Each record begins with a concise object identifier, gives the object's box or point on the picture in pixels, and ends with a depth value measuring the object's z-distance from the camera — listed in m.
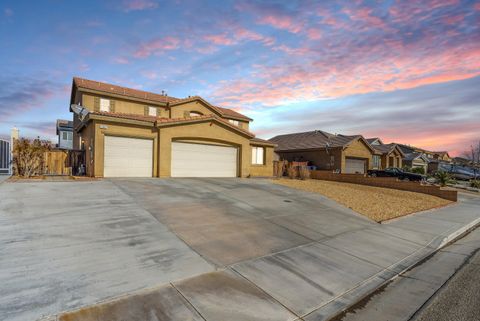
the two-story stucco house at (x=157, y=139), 14.84
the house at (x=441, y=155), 70.27
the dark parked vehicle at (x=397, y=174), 23.49
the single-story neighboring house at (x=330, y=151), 29.97
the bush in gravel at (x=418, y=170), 36.28
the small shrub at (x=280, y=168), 25.12
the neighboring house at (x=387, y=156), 38.35
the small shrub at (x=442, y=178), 23.53
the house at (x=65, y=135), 33.38
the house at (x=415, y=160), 47.25
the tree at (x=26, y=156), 13.98
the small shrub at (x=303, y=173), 23.50
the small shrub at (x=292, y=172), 23.78
